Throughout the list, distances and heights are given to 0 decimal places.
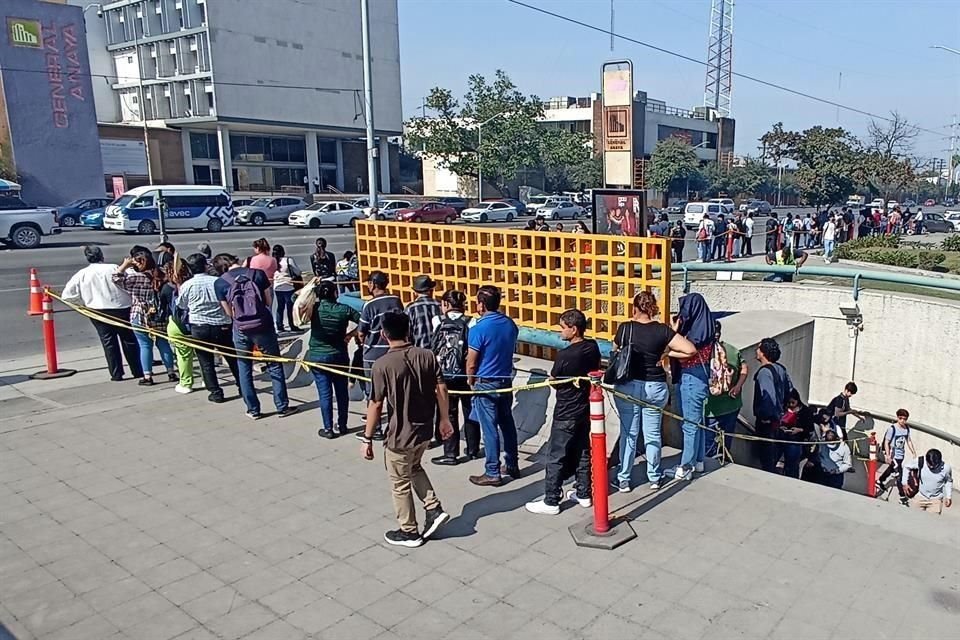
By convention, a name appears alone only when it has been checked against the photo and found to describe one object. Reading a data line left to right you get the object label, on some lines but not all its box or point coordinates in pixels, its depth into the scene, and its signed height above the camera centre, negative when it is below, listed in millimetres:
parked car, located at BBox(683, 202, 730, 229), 41281 -1776
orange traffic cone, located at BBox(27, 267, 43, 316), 10969 -1529
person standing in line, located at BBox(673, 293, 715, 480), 6332 -1628
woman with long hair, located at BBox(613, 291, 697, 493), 5934 -1533
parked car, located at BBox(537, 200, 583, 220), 48516 -1805
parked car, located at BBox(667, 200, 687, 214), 58531 -2197
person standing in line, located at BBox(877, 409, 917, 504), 10102 -3570
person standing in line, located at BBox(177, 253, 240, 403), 8438 -1444
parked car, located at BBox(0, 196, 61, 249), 25469 -1118
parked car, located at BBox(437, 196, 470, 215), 48750 -1159
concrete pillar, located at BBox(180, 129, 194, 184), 55562 +2368
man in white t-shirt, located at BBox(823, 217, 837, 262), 22328 -1710
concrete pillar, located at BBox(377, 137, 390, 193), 64938 +1546
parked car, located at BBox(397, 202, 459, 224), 41406 -1562
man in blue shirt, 6250 -1503
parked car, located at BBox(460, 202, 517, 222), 45812 -1736
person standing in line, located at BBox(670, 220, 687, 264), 21750 -1727
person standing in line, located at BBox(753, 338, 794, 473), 8047 -2228
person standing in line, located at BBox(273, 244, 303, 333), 12297 -1536
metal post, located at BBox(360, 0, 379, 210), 18016 +2303
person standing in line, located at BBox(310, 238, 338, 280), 11422 -1173
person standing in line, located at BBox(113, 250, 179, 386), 9344 -1364
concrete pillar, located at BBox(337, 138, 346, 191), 63750 +1830
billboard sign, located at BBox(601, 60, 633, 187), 13945 +1079
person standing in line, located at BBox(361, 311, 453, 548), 5082 -1503
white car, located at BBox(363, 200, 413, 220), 42219 -1245
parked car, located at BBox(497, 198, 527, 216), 49956 -1479
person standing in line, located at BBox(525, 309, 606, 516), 5660 -1725
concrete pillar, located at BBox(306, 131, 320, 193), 60438 +2330
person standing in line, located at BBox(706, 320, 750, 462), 7145 -2122
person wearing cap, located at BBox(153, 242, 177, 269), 11227 -938
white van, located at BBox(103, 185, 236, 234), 32688 -898
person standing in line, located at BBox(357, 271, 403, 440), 6940 -1233
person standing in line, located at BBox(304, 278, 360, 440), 7289 -1474
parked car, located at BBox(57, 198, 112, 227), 37656 -887
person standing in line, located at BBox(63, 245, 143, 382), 9461 -1404
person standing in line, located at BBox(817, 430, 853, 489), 8555 -3130
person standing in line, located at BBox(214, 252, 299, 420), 7887 -1371
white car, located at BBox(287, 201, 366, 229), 39500 -1508
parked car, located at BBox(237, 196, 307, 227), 40062 -1188
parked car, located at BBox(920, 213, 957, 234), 39325 -2541
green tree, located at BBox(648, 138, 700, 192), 67438 +1510
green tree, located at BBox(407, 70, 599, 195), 55969 +3567
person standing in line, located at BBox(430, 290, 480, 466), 6605 -1347
